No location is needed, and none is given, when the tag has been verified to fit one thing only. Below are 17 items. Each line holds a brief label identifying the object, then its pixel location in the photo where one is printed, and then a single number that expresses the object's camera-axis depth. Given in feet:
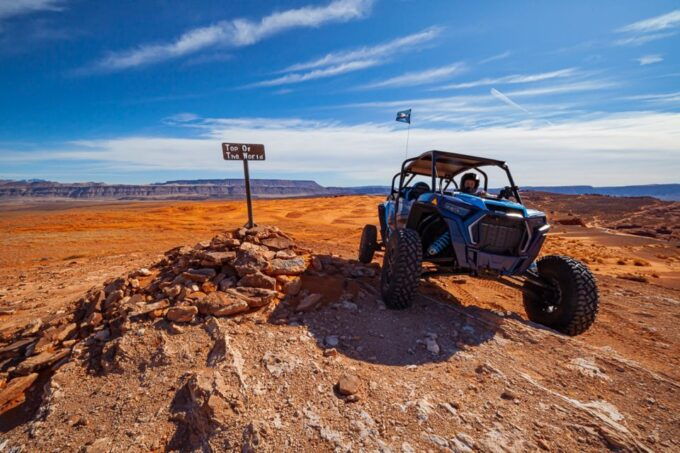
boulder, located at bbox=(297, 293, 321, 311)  14.69
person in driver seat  18.56
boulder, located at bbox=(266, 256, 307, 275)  16.26
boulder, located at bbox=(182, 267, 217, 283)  15.66
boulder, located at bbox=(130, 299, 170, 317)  13.94
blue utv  13.99
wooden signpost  22.36
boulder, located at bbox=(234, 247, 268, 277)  15.65
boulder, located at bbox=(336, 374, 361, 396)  9.88
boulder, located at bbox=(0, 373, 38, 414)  12.05
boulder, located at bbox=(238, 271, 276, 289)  15.30
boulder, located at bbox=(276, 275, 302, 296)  15.48
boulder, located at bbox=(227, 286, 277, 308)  14.42
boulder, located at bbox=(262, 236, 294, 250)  18.64
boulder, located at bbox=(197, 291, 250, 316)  13.71
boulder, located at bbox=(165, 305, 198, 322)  13.52
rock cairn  13.56
